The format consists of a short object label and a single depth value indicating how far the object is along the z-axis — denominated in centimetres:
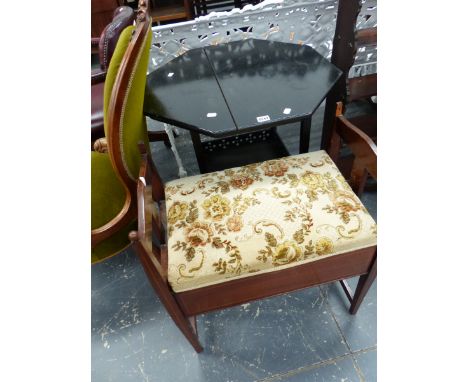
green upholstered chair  79
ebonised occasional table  107
